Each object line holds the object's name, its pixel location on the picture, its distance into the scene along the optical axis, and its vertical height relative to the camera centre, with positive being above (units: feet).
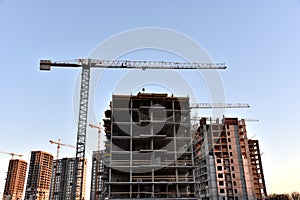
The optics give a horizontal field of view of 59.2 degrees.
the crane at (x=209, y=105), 308.89 +92.28
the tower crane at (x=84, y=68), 165.27 +79.50
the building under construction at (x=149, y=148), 118.01 +18.67
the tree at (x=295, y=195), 294.48 -10.08
